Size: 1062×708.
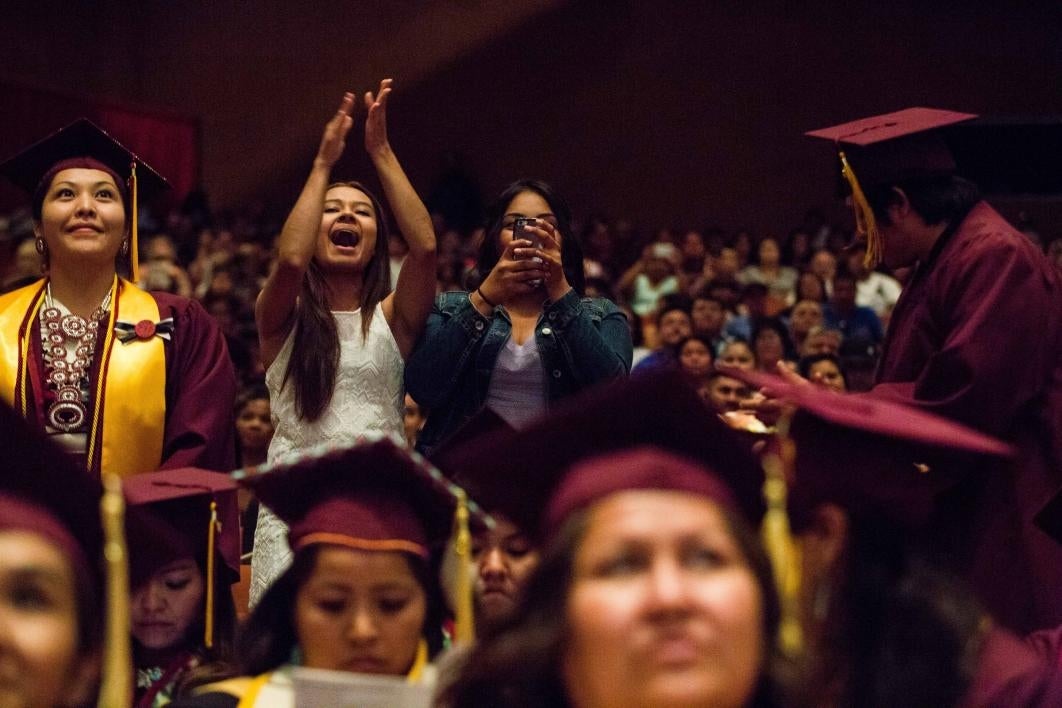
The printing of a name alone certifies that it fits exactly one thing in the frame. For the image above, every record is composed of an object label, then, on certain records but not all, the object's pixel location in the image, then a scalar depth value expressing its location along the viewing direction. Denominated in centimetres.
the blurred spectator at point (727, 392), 621
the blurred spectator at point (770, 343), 760
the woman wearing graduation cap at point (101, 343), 411
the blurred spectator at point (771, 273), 1174
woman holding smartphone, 393
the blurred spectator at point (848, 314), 905
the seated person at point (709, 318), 823
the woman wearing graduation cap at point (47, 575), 218
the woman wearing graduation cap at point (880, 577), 226
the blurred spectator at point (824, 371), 621
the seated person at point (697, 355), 683
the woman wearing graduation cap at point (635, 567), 202
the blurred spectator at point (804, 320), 881
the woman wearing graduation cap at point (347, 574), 264
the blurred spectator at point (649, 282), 1076
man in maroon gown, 355
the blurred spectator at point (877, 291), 1035
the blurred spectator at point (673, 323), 754
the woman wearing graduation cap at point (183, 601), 321
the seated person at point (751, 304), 888
